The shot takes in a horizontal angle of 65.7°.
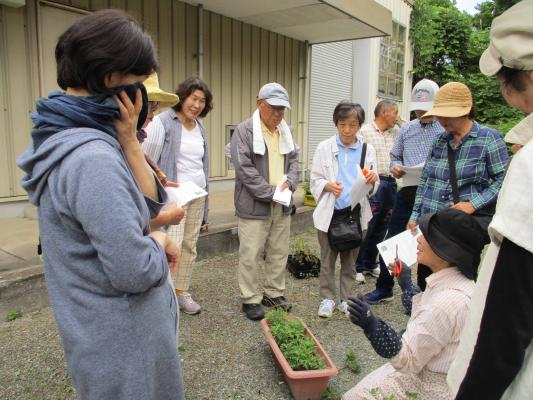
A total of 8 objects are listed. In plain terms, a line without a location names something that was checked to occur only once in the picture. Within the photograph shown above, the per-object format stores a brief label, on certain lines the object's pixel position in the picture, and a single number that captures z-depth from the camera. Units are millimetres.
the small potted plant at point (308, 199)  7001
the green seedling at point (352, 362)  2982
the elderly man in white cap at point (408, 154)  3898
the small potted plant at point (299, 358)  2516
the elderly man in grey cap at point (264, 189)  3521
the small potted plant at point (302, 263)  4816
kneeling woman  1937
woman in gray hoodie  1142
